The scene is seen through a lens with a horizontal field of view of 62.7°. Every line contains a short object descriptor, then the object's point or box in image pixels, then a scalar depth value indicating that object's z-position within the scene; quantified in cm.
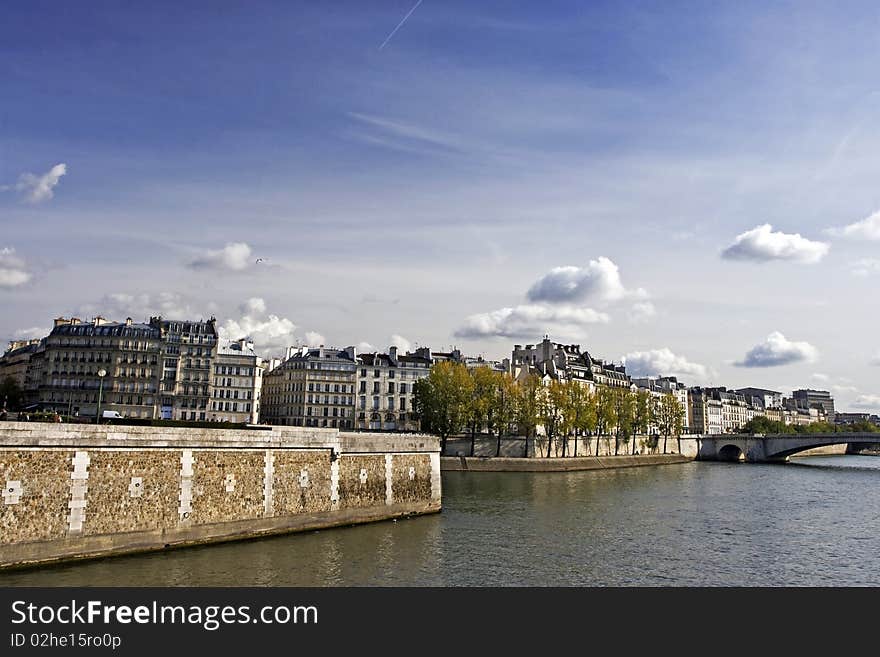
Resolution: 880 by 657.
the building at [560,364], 12231
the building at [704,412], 18662
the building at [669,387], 17775
